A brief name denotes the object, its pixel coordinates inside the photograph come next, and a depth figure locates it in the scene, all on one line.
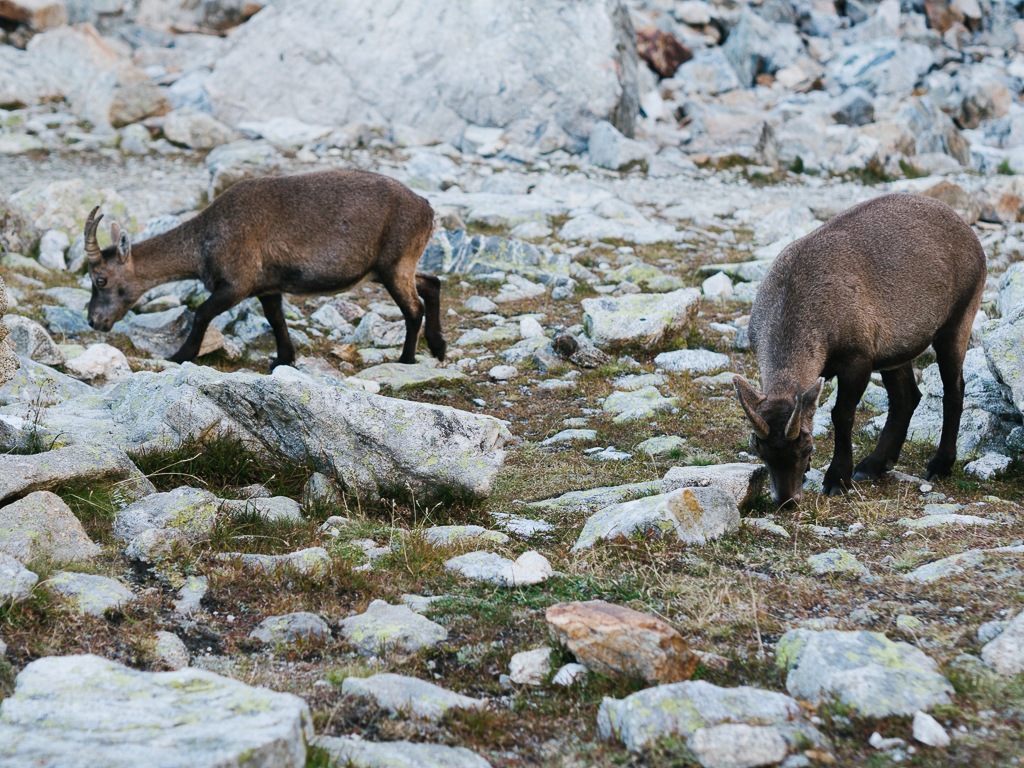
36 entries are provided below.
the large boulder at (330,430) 12.56
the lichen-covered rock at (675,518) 10.93
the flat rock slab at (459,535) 11.09
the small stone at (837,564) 10.18
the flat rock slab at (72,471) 10.27
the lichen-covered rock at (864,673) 6.87
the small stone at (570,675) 7.74
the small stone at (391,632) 8.31
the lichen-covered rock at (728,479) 12.75
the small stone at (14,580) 8.18
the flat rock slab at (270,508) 11.14
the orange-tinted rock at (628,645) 7.55
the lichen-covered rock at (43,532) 9.24
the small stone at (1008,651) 7.38
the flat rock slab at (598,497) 12.94
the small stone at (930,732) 6.41
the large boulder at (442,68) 48.59
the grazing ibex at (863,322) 13.16
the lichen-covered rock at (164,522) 9.91
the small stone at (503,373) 21.00
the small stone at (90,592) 8.45
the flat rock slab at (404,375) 20.11
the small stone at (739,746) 6.20
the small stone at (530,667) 7.86
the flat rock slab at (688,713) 6.59
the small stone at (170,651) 7.87
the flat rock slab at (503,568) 9.84
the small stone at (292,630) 8.46
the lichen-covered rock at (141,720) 5.38
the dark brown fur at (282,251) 21.61
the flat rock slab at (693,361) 21.08
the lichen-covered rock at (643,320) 22.23
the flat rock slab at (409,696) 7.16
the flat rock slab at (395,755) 6.28
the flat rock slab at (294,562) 9.80
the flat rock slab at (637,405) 18.00
